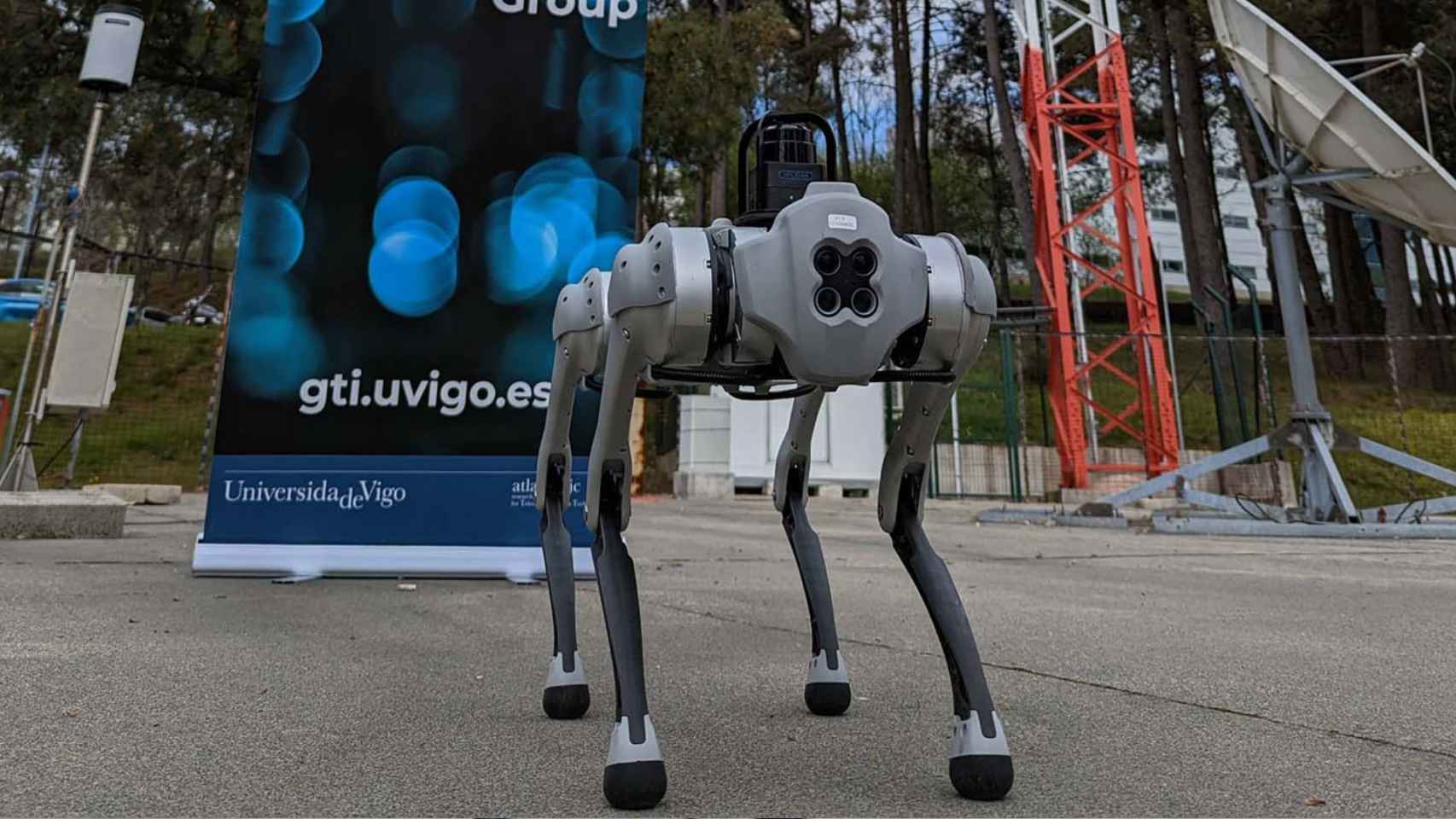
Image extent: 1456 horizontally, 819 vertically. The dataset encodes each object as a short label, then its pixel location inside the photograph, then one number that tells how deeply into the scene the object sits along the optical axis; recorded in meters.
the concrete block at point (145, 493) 9.55
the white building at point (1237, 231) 30.58
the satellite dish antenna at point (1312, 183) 6.79
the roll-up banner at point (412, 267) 3.83
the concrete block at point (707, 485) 14.01
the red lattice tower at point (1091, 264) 11.75
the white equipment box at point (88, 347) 6.66
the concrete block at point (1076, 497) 11.04
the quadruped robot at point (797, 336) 1.25
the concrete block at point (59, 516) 5.05
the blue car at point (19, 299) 24.48
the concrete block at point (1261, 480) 10.91
